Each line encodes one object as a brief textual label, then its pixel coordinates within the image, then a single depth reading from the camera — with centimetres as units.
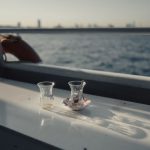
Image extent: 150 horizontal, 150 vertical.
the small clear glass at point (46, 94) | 124
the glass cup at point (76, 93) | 120
